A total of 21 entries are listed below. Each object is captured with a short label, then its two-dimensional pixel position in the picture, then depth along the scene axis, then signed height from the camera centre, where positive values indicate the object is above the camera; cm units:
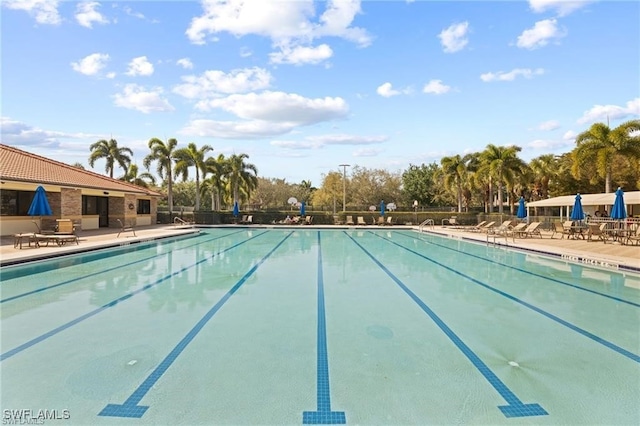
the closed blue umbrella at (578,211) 1685 -22
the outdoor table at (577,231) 1746 -116
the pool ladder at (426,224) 2524 -128
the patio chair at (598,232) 1577 -111
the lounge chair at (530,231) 1807 -118
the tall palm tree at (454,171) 3369 +337
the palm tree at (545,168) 3906 +406
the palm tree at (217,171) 3282 +351
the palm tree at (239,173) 3462 +346
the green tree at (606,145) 2273 +376
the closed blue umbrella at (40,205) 1423 +29
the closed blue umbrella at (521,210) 2288 -23
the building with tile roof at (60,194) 1652 +98
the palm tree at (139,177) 4302 +406
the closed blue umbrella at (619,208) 1454 -10
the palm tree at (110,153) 3641 +573
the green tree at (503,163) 2977 +351
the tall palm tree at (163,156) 3169 +467
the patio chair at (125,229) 1794 -94
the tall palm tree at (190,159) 3102 +438
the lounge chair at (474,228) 2296 -134
